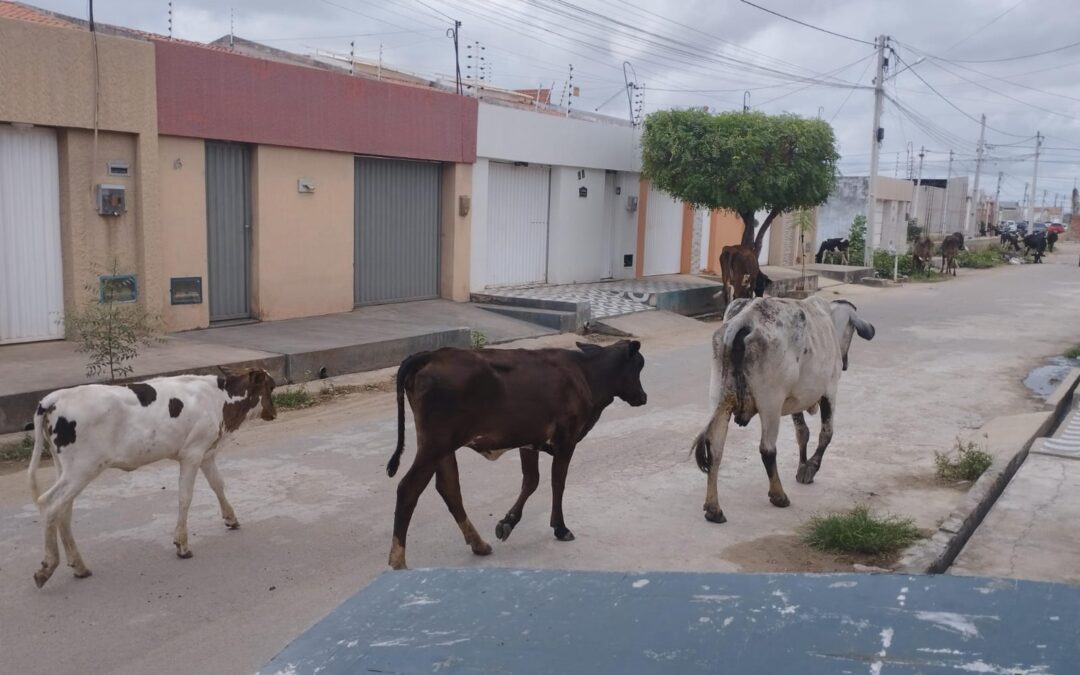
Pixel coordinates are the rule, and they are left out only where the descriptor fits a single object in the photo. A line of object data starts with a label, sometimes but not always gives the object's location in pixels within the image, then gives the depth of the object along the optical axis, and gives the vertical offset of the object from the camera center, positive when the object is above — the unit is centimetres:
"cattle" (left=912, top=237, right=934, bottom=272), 3407 -99
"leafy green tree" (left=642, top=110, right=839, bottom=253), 2050 +125
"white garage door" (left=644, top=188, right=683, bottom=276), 2525 -51
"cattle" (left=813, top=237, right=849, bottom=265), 3475 -101
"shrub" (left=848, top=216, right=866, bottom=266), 3594 -73
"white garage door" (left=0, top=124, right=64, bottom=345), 1141 -55
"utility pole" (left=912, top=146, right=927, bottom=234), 5491 +85
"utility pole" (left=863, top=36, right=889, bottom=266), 3247 +252
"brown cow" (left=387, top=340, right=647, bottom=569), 564 -117
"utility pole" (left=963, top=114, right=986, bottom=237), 7669 +570
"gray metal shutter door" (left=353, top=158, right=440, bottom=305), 1655 -46
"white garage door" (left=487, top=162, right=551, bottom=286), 1992 -32
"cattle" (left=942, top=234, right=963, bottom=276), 3566 -100
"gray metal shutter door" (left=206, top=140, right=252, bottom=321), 1378 -42
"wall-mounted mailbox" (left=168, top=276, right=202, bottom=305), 1303 -124
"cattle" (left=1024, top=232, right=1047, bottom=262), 4547 -72
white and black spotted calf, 544 -136
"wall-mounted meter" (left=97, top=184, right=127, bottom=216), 1192 -7
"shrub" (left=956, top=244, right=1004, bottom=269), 4094 -139
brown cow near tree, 2055 -110
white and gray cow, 707 -111
